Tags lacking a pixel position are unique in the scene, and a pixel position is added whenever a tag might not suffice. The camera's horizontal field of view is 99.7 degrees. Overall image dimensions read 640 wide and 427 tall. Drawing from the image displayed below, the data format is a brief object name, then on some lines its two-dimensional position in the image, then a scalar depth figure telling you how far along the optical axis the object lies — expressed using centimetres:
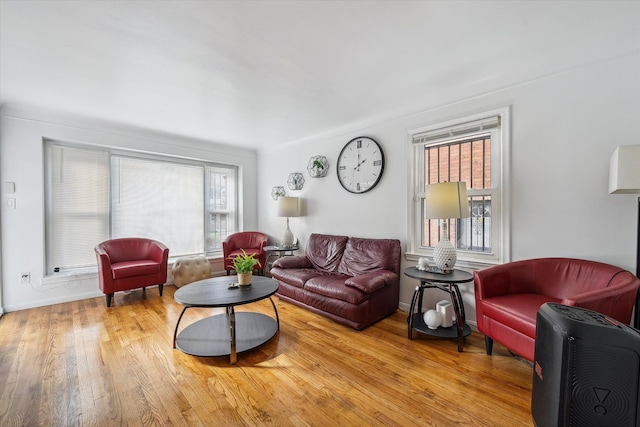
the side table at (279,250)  433
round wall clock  358
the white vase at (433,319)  251
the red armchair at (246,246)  462
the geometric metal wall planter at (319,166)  425
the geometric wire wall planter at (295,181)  468
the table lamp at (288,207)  444
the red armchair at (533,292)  164
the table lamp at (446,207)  247
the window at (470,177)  264
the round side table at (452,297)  233
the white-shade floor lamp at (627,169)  165
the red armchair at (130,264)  341
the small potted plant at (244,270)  256
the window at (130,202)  367
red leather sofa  272
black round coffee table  219
